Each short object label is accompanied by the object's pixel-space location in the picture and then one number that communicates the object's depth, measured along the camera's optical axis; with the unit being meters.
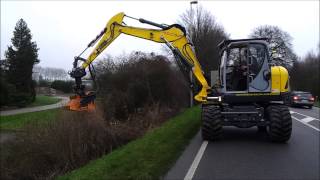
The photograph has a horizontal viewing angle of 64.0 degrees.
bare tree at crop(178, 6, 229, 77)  22.47
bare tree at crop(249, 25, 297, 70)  33.09
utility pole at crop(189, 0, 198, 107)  9.62
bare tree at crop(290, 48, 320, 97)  33.98
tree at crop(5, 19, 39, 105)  30.32
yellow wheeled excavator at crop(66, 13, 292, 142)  7.61
